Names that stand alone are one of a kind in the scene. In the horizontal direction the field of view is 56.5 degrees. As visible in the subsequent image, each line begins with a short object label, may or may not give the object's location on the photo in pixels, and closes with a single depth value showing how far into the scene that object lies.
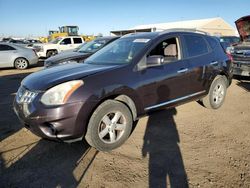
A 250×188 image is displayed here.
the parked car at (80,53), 8.45
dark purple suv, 3.12
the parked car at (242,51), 7.61
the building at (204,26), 50.54
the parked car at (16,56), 12.67
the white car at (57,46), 16.98
